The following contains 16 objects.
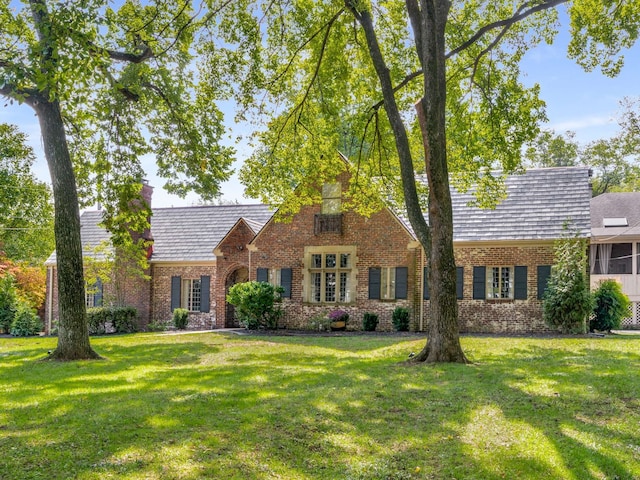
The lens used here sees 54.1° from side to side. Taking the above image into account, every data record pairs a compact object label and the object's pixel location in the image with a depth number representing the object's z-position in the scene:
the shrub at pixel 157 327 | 26.94
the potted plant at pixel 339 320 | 22.81
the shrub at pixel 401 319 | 21.81
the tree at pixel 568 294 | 19.12
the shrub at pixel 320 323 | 22.88
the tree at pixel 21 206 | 33.34
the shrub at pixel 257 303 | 22.77
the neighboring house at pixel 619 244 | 29.88
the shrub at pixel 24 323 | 27.88
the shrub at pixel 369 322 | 22.33
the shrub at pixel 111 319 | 26.23
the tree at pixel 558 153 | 44.84
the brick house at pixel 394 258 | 21.48
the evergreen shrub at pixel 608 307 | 20.16
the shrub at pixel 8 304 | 28.44
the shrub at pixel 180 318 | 26.41
